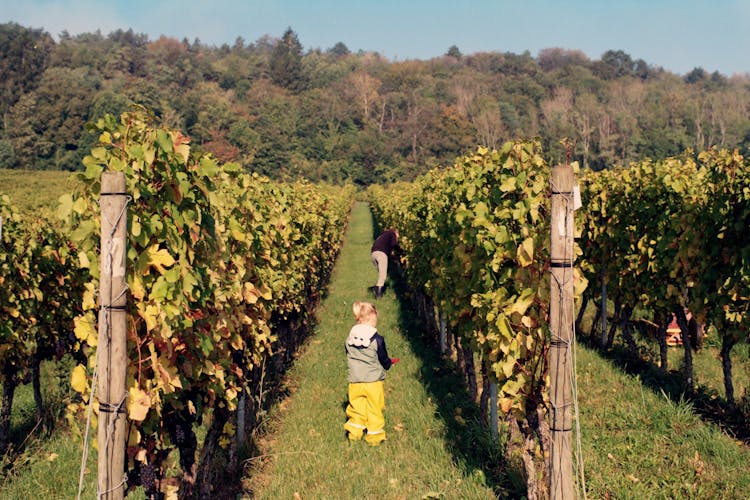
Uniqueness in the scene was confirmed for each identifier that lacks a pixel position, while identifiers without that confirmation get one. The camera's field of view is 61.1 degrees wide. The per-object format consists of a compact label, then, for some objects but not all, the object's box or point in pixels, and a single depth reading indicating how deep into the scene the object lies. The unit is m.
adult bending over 14.60
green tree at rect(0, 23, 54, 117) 93.31
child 6.70
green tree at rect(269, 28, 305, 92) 142.62
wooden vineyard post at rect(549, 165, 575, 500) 3.87
